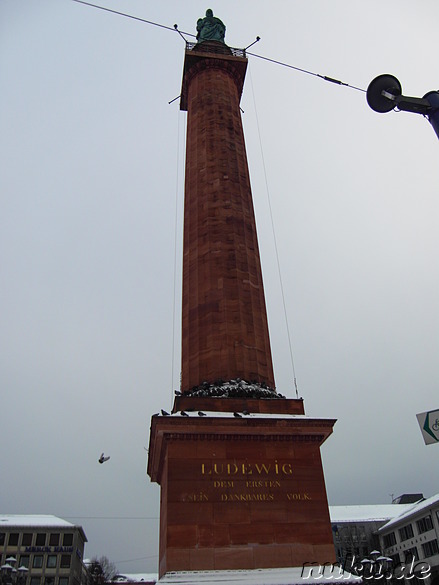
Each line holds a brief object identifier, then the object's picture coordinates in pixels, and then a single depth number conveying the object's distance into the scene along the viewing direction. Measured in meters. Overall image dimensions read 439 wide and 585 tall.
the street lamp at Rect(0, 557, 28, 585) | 36.52
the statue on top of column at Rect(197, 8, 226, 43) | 33.19
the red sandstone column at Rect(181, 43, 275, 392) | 19.95
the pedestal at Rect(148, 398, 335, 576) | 14.67
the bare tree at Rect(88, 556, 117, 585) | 91.50
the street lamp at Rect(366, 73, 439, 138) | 8.97
